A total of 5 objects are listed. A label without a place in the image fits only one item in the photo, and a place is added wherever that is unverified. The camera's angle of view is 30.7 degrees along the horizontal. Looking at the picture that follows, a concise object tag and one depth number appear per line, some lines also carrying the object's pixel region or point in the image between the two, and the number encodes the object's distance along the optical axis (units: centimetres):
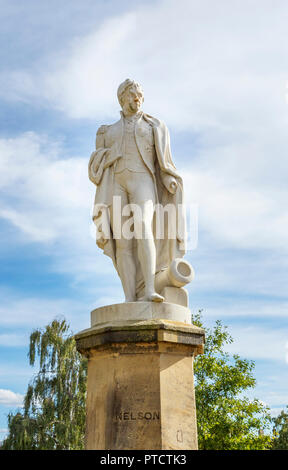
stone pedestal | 569
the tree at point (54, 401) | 2344
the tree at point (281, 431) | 4003
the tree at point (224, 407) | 2000
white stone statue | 685
